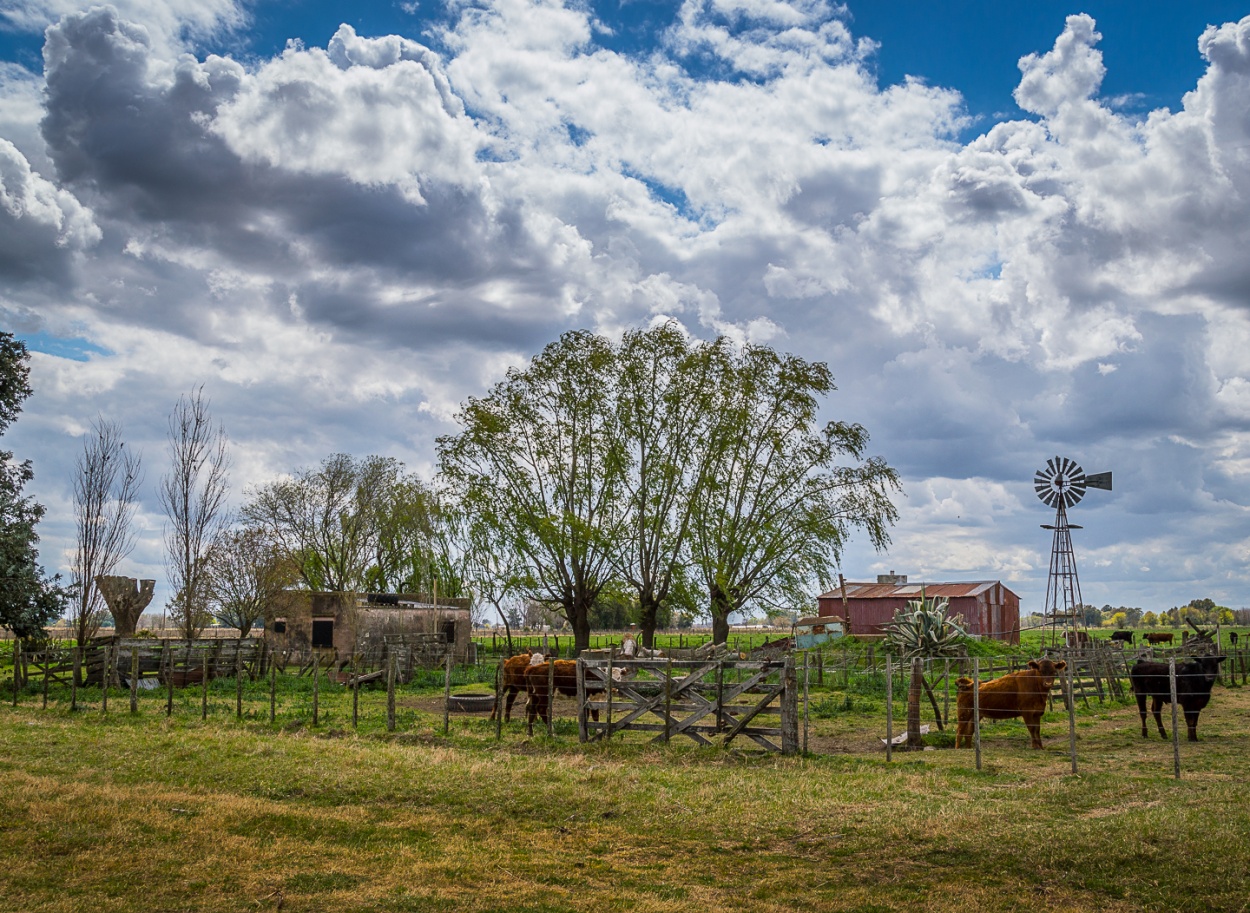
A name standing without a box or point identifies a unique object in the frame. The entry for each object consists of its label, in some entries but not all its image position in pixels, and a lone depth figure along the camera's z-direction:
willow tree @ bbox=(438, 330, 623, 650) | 43.22
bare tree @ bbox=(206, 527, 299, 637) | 52.12
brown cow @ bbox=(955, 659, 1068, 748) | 17.28
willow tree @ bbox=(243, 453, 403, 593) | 56.50
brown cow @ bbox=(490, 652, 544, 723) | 21.22
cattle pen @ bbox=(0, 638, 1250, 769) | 17.08
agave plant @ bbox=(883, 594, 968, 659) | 18.42
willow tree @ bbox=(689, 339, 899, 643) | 43.00
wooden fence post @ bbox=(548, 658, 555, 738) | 18.61
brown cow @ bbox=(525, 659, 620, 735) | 19.83
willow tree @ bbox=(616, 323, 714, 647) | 42.88
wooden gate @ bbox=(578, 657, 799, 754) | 16.39
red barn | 52.44
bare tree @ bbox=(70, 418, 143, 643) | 31.83
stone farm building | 37.78
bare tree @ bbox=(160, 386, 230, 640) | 34.47
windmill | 40.03
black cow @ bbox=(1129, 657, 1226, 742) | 17.86
